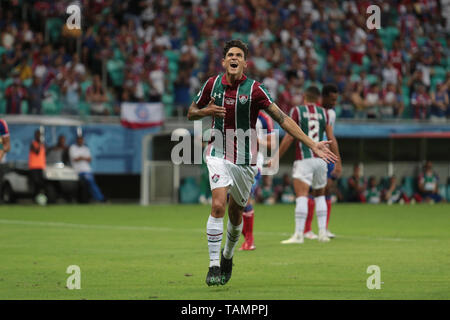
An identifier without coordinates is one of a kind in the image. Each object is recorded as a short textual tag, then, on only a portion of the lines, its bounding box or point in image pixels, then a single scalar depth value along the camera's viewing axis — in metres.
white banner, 26.67
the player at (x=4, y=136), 16.42
